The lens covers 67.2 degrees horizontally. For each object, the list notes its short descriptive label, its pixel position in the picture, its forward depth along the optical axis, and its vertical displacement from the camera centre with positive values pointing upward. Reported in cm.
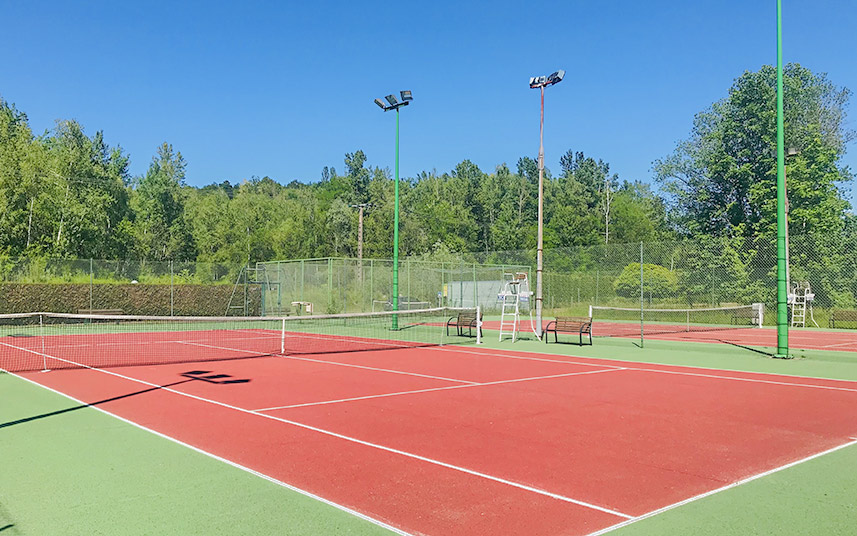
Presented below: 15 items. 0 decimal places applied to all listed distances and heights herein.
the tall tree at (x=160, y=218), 6116 +590
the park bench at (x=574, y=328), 1822 -140
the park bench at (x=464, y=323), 2022 -142
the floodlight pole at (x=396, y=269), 2243 +35
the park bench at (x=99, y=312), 2925 -154
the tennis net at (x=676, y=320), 2670 -188
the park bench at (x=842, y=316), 2619 -144
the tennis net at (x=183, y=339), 1432 -188
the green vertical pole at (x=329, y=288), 2992 -42
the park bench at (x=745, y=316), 2777 -155
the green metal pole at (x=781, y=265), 1430 +36
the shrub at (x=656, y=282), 2886 -7
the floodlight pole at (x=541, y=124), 2031 +521
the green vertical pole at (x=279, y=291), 3209 -62
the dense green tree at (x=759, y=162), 3800 +781
